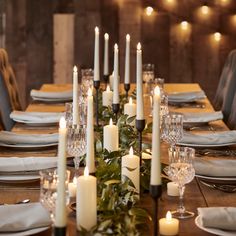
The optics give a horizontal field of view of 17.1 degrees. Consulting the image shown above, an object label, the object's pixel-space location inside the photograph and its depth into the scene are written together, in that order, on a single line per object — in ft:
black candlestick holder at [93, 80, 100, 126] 11.00
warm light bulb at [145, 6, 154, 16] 20.93
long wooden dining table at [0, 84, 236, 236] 6.49
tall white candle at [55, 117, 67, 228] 4.84
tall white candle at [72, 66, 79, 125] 8.77
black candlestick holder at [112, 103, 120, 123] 9.60
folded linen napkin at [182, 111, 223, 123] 11.84
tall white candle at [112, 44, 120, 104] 9.41
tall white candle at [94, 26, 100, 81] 10.73
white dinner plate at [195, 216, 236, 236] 6.13
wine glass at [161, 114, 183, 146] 8.37
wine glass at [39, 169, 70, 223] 5.54
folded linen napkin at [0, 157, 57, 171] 8.26
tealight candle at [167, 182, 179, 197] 7.44
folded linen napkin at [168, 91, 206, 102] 14.22
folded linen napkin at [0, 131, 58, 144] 10.07
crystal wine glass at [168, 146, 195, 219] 6.84
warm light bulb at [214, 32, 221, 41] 20.99
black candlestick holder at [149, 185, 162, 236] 5.49
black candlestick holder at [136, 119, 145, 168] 7.54
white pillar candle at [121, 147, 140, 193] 6.89
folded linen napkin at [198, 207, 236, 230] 6.21
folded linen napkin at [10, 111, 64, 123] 11.91
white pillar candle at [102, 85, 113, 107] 11.44
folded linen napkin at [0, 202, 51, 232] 6.14
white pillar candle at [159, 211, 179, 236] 6.05
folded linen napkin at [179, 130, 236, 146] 10.05
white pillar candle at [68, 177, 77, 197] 7.05
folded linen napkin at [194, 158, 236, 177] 8.20
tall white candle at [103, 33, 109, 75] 12.57
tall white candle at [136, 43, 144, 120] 7.43
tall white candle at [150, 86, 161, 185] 5.49
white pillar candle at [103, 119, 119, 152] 7.81
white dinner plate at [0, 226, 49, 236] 6.07
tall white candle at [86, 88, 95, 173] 6.31
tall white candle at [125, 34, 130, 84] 11.04
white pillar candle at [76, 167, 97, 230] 5.60
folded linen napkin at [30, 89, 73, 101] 14.48
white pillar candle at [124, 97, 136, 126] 9.99
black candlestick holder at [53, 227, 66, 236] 4.86
